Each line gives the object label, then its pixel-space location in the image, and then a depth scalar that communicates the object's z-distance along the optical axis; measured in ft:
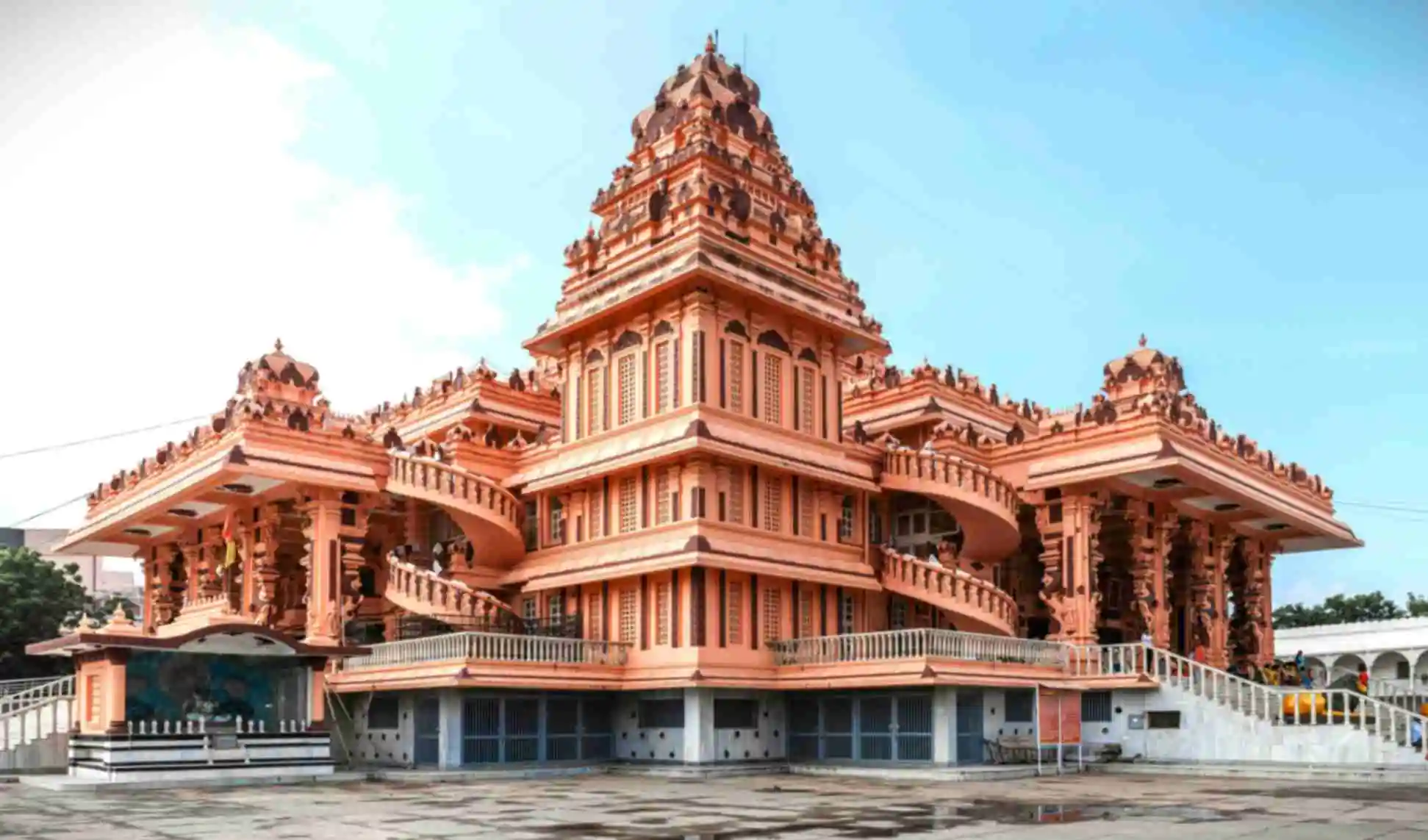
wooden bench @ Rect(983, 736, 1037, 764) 88.94
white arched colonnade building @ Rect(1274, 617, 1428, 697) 206.80
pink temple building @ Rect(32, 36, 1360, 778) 88.07
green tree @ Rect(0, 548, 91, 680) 170.09
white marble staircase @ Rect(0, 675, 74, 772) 93.71
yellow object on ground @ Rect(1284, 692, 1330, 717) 89.45
